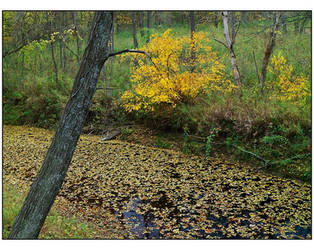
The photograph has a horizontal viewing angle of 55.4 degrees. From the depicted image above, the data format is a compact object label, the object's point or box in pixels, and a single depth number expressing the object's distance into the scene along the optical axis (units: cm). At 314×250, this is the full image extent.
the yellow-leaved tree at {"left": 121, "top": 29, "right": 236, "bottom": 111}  980
